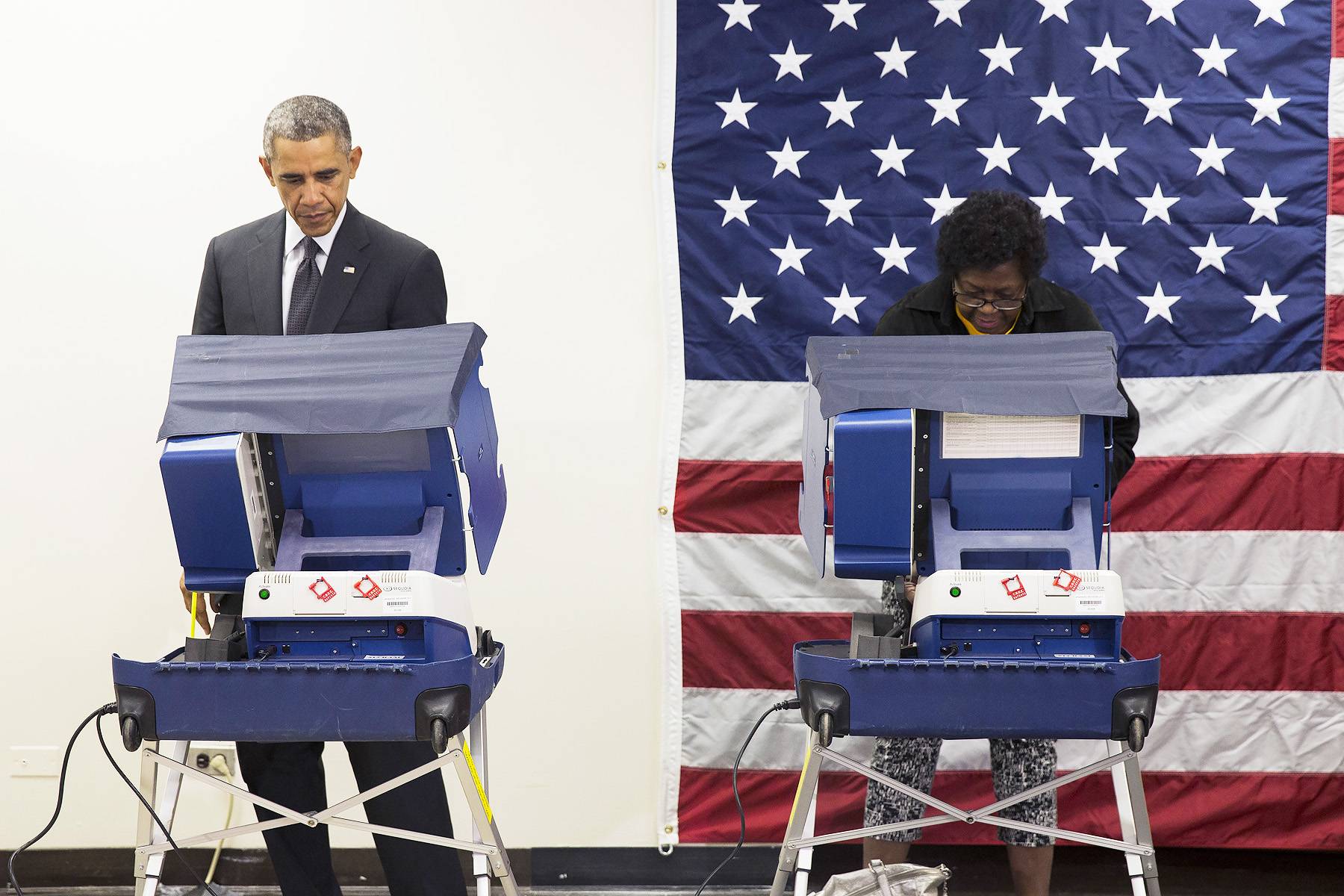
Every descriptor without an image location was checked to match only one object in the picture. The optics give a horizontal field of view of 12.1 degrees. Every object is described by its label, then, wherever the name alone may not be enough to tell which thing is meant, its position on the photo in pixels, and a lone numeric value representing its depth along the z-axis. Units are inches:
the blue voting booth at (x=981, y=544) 407.0
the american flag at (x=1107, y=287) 456.5
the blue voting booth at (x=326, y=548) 406.9
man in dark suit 423.7
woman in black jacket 424.2
